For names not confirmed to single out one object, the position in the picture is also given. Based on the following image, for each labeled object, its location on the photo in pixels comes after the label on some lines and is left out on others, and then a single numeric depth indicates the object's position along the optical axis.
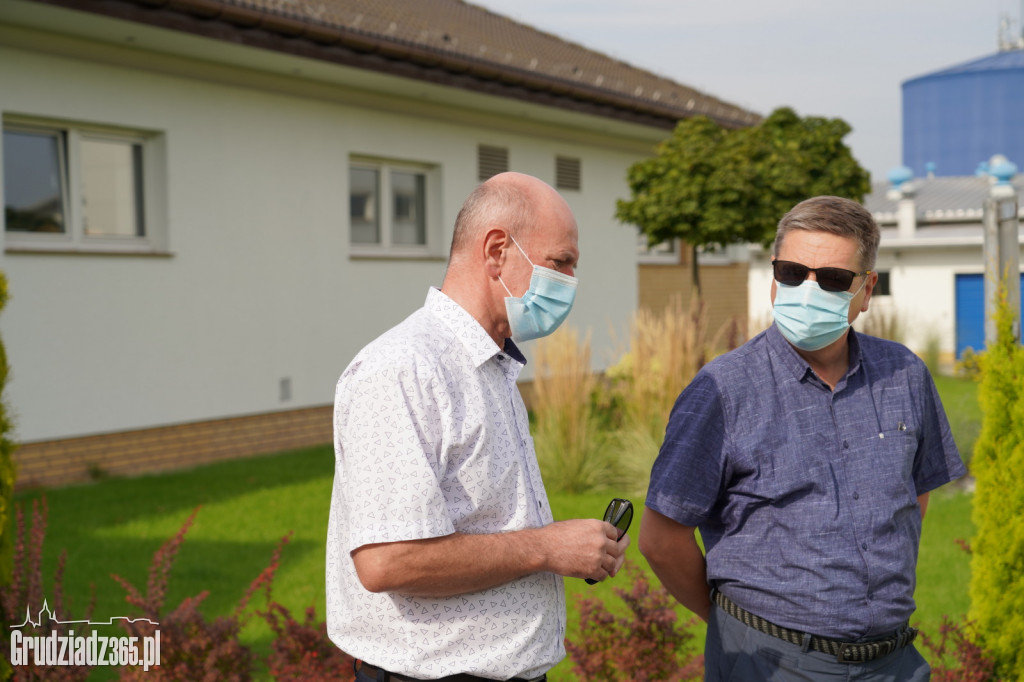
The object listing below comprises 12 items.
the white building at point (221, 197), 9.34
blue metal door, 25.45
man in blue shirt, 2.50
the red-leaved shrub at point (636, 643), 4.02
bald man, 2.00
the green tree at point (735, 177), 12.74
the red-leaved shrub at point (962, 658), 3.86
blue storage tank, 41.50
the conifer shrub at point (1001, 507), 3.85
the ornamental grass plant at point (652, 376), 9.15
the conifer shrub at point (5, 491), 3.71
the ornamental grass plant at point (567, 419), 9.00
